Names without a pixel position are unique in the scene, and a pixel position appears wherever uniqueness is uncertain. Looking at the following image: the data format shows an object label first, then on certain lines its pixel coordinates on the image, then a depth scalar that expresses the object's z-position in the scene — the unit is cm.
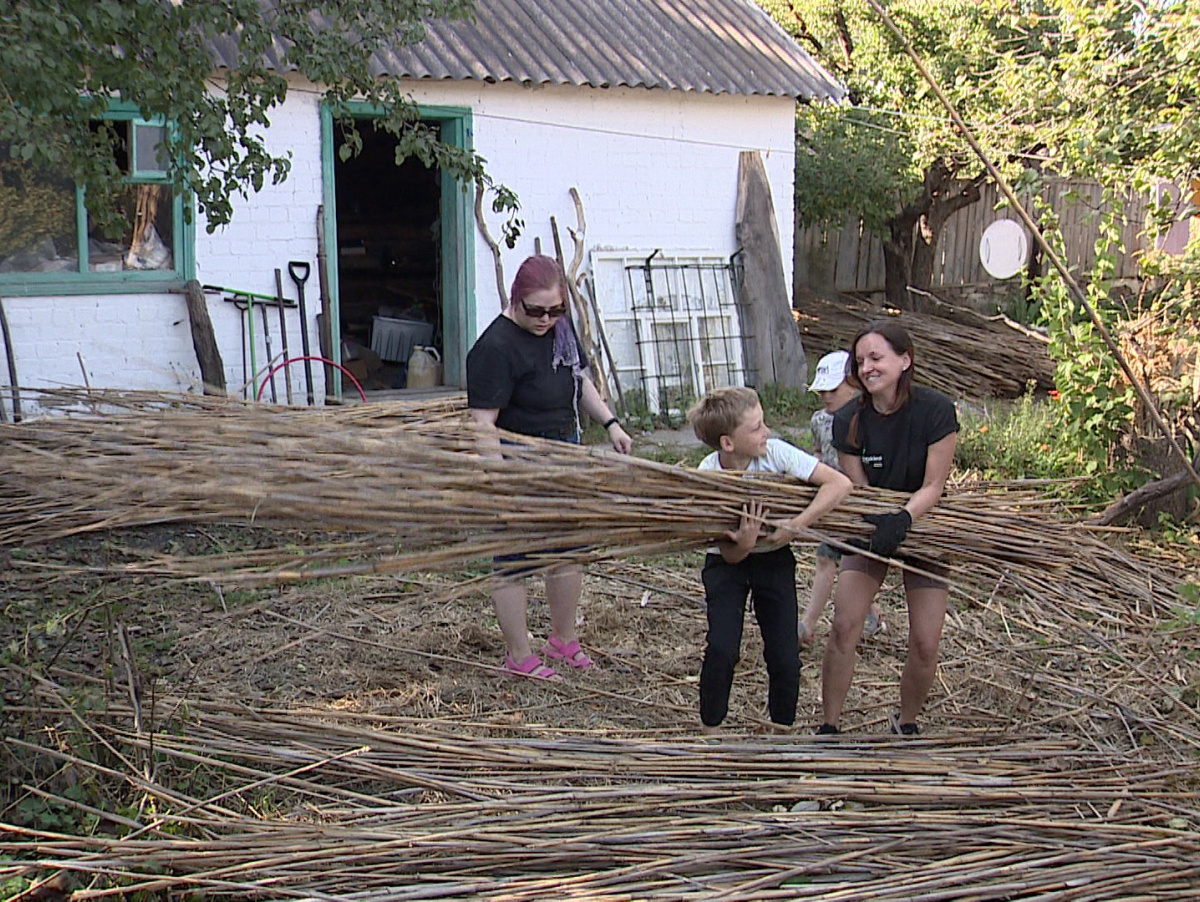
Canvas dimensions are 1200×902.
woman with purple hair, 423
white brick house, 807
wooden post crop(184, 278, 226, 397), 816
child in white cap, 472
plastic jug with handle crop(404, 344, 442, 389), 1016
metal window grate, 1005
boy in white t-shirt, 361
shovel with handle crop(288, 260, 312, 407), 851
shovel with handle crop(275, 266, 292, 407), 838
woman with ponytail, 371
